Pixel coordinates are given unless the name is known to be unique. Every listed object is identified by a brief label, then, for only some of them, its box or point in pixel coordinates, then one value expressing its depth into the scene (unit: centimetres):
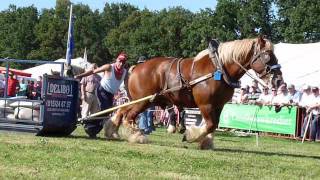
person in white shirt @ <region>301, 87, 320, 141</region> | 1791
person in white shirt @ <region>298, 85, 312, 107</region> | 1853
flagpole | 2458
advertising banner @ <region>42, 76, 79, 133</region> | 1203
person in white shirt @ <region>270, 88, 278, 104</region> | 1907
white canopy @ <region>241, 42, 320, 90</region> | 2392
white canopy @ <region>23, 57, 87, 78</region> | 3772
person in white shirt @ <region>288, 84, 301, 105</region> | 1900
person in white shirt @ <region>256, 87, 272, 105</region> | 1940
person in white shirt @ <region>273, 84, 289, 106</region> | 1905
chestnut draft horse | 1026
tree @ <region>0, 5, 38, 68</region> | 9381
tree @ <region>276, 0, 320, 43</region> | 6219
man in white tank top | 1271
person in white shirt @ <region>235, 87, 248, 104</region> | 2097
